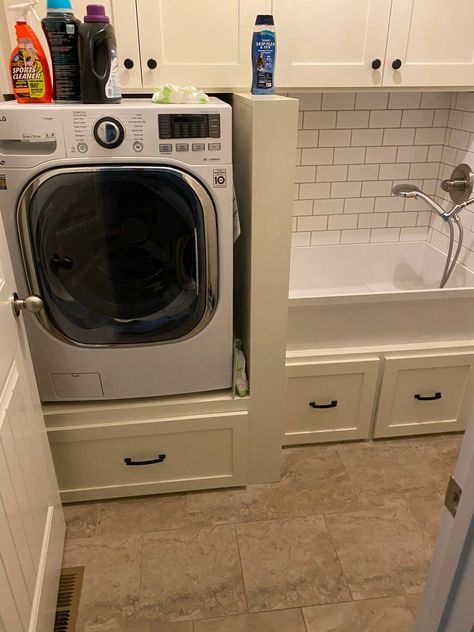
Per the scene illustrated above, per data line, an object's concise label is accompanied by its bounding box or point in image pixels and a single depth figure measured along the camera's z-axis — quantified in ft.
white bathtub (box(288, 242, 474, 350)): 6.31
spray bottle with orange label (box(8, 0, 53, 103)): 4.69
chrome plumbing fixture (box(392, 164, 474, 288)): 7.07
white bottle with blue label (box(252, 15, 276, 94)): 5.11
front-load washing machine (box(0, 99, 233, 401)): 4.50
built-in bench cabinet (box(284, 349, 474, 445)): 6.49
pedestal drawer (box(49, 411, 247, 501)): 5.71
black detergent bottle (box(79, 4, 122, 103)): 4.56
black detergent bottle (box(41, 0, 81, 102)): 4.61
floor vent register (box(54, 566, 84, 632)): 4.76
